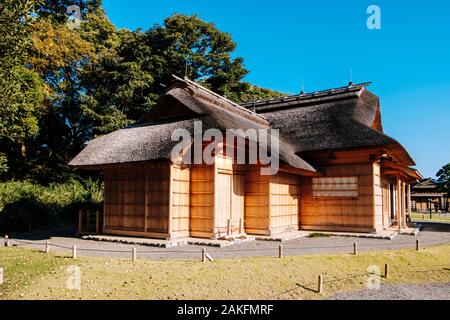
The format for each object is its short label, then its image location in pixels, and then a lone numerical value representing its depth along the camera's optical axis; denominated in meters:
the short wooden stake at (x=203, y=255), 9.96
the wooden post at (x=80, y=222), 16.14
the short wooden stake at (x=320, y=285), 8.80
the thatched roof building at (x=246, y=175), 14.22
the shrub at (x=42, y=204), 18.03
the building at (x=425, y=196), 41.59
